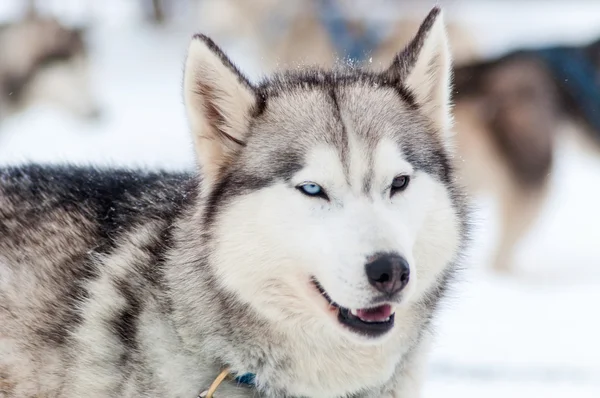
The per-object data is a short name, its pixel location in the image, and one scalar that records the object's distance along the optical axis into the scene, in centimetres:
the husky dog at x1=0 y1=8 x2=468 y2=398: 461
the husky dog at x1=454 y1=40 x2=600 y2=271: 1329
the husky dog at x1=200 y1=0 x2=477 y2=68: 1725
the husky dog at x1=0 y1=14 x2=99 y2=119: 1948
